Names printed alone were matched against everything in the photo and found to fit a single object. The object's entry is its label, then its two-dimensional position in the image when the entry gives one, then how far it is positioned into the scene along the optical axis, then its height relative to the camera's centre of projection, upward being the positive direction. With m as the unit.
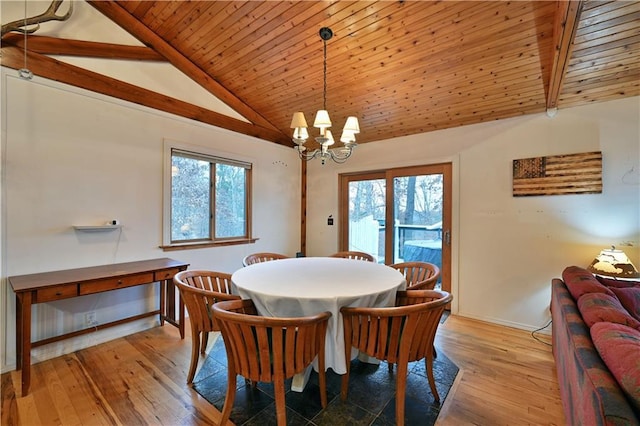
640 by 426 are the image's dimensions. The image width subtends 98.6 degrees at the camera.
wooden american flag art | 2.72 +0.40
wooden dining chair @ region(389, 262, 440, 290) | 2.59 -0.57
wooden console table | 1.99 -0.60
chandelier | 2.14 +0.67
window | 3.34 +0.19
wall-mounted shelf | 2.59 -0.13
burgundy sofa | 0.91 -0.60
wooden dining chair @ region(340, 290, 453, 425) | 1.60 -0.73
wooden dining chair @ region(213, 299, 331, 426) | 1.43 -0.74
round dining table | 1.75 -0.52
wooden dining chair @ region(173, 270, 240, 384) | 1.95 -0.68
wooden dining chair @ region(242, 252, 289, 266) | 2.99 -0.50
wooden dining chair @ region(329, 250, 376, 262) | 3.34 -0.52
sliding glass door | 3.67 -0.01
